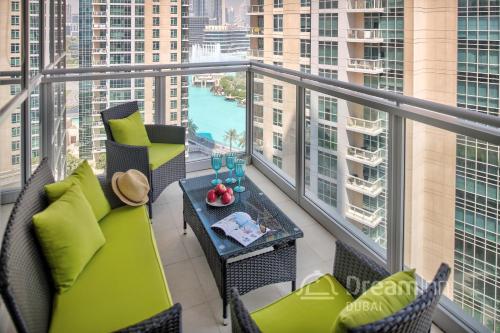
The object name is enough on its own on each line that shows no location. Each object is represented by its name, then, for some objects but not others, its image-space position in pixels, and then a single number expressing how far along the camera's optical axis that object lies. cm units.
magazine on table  192
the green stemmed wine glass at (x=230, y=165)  261
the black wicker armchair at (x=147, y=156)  284
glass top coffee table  186
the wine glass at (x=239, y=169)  252
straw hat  229
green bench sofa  111
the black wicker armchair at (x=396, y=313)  87
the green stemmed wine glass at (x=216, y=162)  262
